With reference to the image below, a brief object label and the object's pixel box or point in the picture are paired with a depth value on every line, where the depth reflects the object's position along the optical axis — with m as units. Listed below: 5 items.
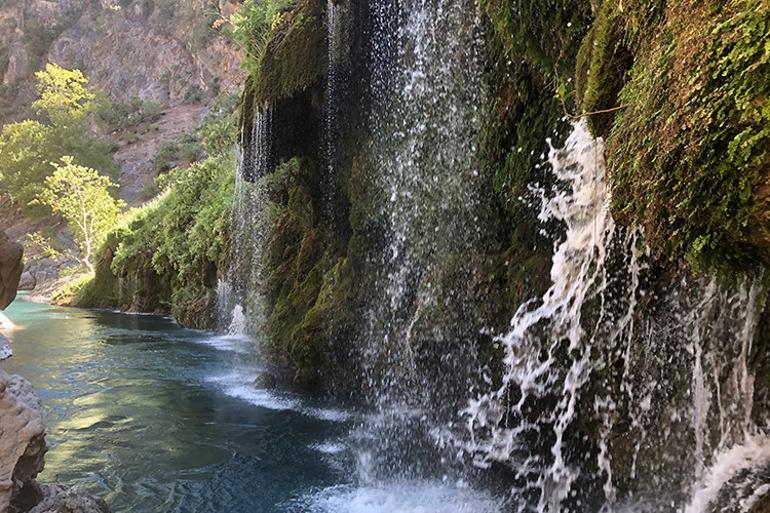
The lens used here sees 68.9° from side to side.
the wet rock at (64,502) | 3.58
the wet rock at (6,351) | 11.14
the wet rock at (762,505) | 2.85
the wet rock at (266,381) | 9.26
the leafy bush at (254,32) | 10.99
